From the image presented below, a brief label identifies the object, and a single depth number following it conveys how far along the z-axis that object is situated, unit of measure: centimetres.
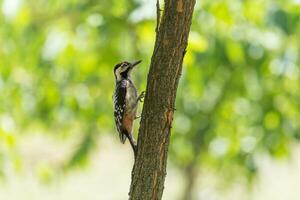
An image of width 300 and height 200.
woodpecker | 908
